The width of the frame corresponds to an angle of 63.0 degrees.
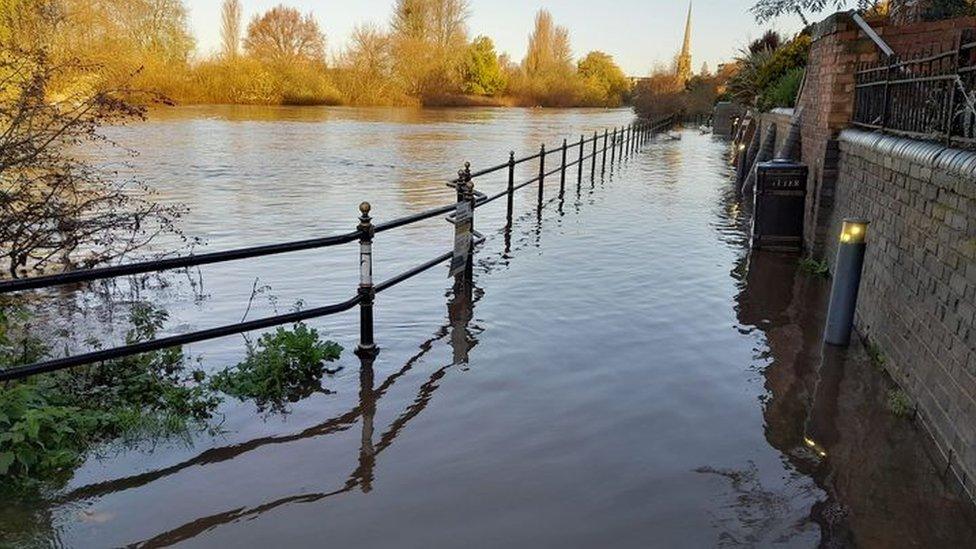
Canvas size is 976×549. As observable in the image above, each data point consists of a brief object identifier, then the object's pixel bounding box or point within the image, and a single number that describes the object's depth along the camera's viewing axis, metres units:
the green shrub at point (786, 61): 19.56
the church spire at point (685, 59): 101.60
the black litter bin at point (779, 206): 9.57
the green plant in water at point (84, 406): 3.71
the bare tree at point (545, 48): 106.09
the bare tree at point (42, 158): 6.58
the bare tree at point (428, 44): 76.00
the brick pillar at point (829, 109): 8.81
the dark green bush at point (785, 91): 16.03
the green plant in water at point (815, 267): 8.62
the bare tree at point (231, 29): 79.78
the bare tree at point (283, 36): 82.12
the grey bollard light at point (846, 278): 5.94
